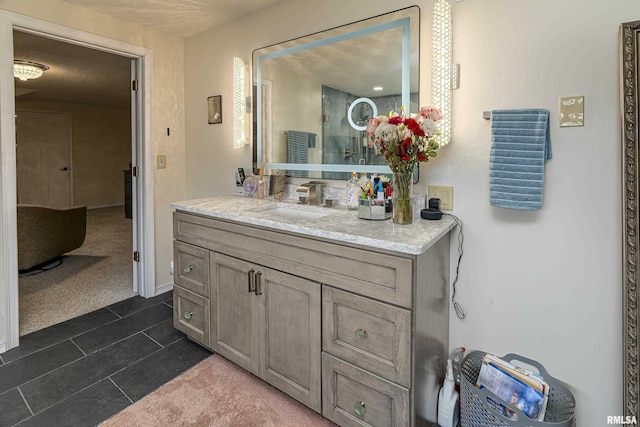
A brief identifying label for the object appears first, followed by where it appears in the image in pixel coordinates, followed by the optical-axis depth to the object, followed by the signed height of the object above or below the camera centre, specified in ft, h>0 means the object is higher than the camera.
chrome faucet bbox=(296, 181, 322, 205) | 7.11 -0.04
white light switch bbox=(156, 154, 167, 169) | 9.69 +0.87
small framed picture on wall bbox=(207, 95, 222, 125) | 9.15 +2.21
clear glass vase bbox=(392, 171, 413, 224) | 5.22 -0.09
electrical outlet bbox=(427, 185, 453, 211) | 5.74 -0.04
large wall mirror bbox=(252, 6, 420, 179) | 6.01 +1.95
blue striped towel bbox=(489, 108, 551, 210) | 4.75 +0.49
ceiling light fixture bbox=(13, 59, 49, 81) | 12.24 +4.35
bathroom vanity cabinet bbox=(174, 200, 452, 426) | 4.31 -1.79
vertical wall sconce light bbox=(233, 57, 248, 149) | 8.44 +2.24
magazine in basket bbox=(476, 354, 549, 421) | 4.43 -2.59
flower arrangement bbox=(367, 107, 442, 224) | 5.02 +0.71
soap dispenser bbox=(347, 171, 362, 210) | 6.45 +0.00
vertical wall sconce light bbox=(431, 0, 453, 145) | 5.45 +2.01
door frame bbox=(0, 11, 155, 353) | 6.91 +1.53
